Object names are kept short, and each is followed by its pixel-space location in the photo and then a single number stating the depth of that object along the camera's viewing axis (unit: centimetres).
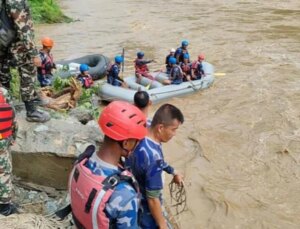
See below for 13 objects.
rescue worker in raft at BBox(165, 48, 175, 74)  1014
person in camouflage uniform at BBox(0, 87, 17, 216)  304
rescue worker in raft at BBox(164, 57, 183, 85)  970
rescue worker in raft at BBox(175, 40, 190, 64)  1023
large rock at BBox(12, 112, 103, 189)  400
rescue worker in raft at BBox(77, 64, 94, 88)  857
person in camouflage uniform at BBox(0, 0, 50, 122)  369
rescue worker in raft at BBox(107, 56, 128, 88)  928
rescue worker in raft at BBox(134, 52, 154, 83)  1011
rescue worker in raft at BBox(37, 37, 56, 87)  843
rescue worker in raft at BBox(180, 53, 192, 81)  1007
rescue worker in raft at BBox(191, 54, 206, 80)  1013
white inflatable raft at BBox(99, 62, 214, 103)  902
